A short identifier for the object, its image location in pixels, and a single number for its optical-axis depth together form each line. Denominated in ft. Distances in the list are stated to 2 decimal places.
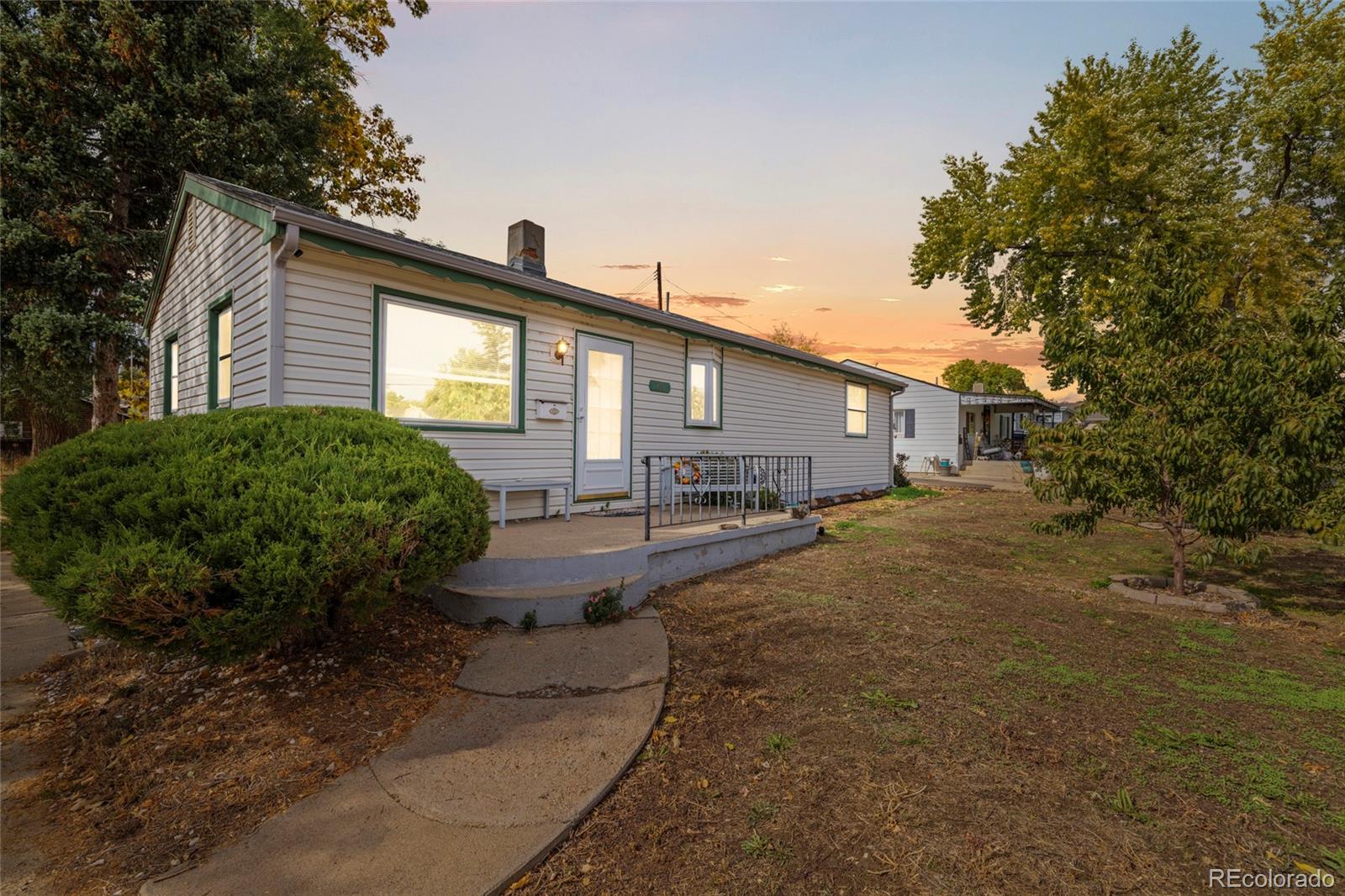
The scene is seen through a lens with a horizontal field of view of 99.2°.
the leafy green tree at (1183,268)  15.29
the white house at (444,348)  17.25
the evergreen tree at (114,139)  35.24
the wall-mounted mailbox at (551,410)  22.66
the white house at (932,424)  78.95
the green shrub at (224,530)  8.25
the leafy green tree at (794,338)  140.15
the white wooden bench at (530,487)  20.81
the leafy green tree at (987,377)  232.94
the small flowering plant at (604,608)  14.20
